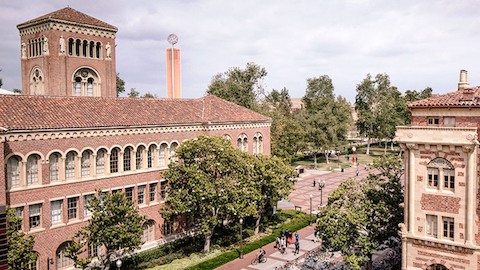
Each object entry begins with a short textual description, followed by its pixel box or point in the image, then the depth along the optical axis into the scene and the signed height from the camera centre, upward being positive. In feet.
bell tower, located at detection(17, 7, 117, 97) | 141.18 +22.63
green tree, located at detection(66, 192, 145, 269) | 94.68 -23.21
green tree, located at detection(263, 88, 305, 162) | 261.28 -9.25
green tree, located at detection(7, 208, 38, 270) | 80.53 -23.76
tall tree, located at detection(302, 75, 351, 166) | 284.41 -2.55
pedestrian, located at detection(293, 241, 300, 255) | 122.93 -36.31
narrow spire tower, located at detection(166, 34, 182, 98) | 181.27 +22.13
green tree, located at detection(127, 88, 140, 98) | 343.34 +22.29
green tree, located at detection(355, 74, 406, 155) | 323.78 +9.18
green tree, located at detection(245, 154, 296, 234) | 130.93 -18.23
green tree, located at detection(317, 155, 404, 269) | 94.48 -21.26
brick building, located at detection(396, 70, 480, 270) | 83.61 -12.86
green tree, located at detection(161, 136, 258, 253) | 116.47 -17.55
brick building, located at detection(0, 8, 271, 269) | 100.32 -3.23
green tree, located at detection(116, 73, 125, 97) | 315.10 +25.83
